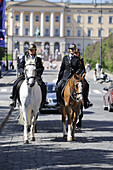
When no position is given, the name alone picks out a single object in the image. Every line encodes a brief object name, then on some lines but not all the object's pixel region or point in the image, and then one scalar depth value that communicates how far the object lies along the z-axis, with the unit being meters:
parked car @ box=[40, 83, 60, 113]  26.58
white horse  13.99
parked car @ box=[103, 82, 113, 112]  27.01
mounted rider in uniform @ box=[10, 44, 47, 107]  14.72
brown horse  14.31
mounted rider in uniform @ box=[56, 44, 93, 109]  15.18
